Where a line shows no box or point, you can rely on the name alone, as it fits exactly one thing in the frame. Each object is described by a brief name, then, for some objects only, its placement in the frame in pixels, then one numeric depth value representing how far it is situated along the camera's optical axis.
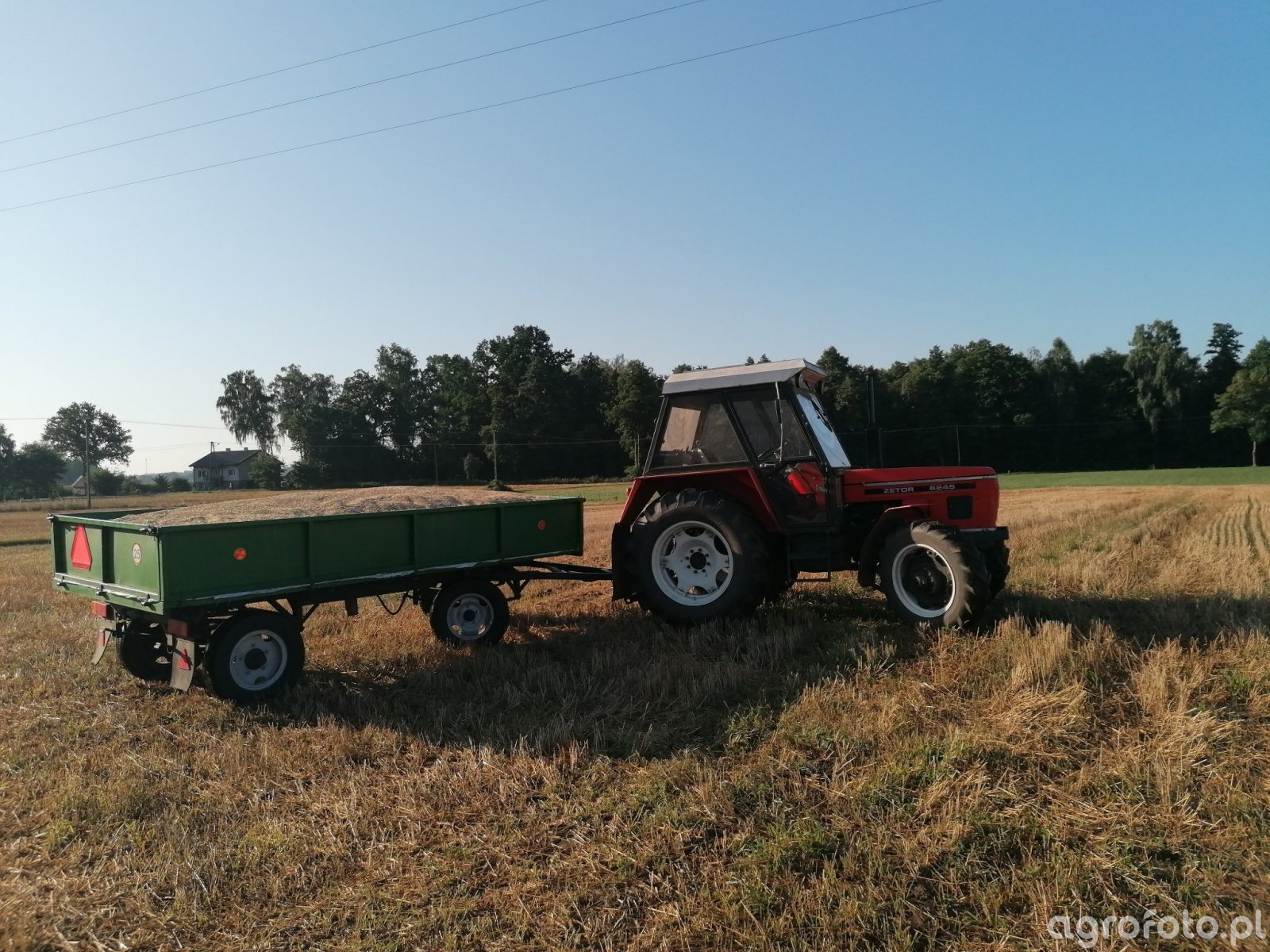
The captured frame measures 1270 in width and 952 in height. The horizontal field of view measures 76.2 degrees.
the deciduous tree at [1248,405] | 64.81
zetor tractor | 6.55
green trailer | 5.60
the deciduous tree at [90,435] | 97.56
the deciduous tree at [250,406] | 97.12
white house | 90.00
